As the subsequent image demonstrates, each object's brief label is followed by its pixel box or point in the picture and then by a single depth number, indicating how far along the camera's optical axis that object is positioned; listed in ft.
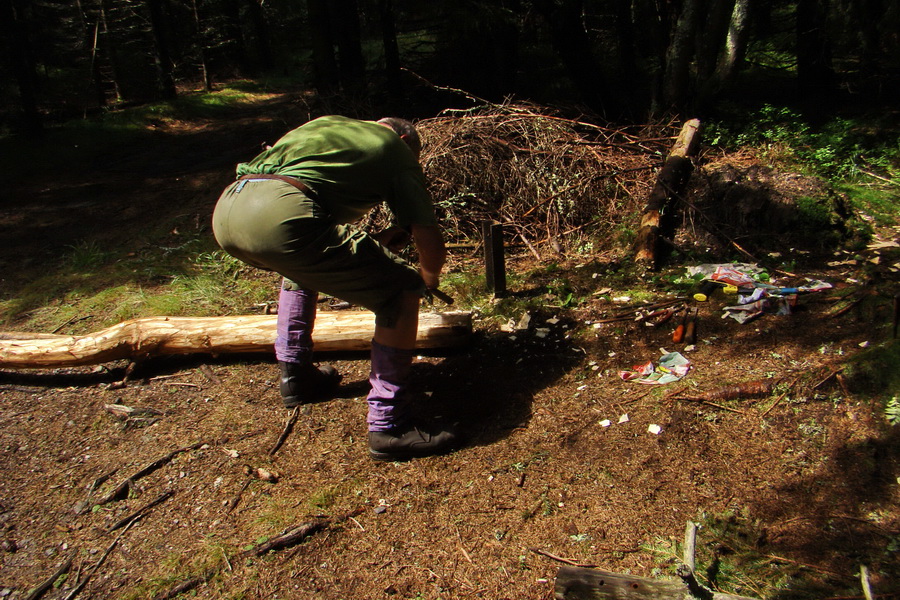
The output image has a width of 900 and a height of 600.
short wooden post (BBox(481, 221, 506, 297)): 14.82
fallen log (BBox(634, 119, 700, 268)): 15.46
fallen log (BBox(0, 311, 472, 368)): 13.12
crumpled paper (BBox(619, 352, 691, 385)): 10.97
